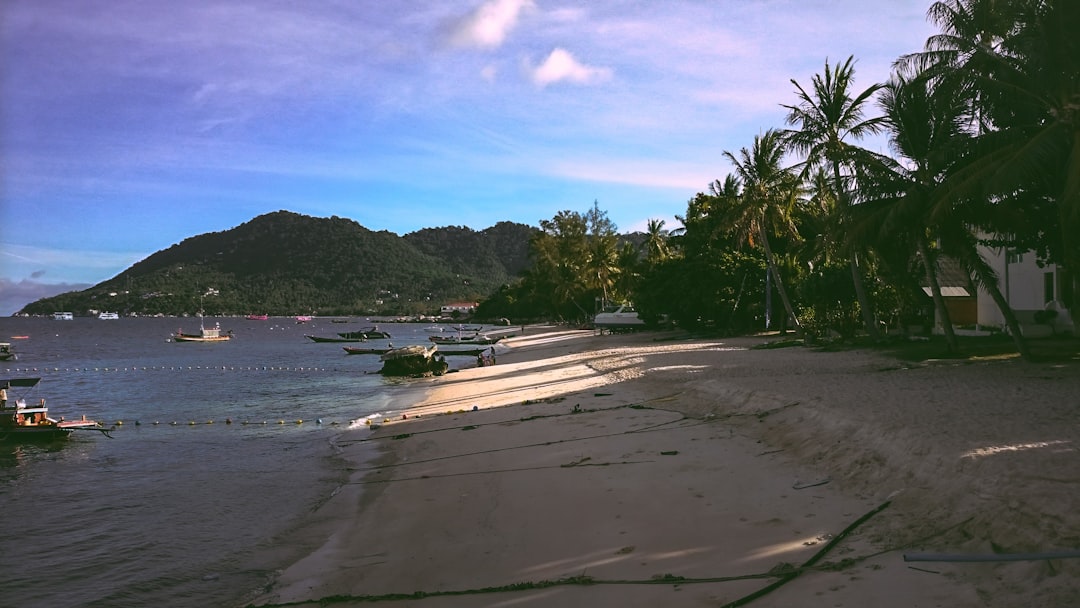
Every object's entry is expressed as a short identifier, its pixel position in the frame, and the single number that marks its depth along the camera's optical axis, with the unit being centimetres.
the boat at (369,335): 6975
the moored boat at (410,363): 3366
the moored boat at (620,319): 4819
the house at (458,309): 14902
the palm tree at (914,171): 1748
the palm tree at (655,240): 6041
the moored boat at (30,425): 1645
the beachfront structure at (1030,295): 2212
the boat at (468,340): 6027
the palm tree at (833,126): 2236
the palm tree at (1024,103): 1274
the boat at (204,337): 7600
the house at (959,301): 2959
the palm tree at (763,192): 2881
